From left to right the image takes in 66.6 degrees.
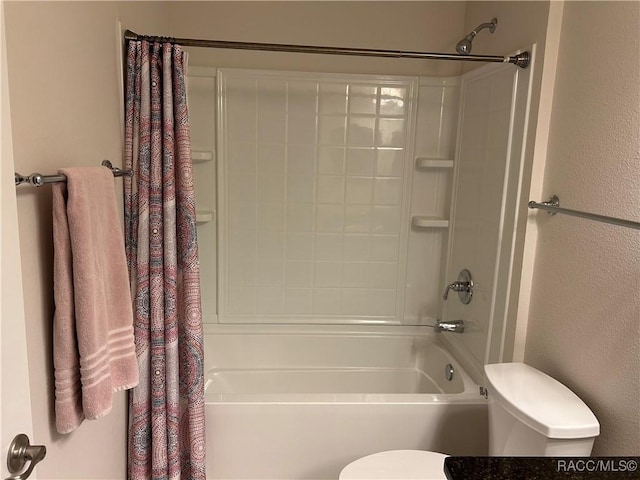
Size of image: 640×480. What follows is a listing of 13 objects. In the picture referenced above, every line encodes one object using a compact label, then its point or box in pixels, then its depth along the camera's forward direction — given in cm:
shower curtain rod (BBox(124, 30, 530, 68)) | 163
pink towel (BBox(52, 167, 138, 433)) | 109
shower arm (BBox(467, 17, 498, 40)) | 202
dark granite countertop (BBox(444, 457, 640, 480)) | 81
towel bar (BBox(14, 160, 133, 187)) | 96
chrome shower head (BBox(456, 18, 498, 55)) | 203
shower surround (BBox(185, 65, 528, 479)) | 243
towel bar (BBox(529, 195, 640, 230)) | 120
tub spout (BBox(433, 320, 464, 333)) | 229
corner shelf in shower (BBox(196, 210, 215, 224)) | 239
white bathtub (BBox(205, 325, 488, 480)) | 180
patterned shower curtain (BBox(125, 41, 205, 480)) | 160
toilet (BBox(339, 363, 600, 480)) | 130
